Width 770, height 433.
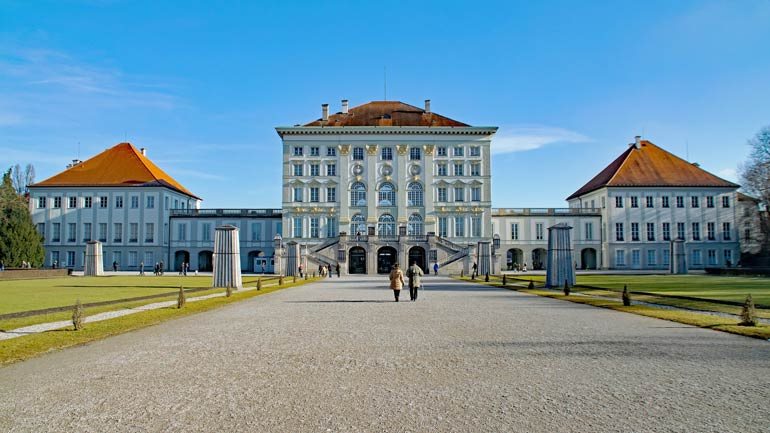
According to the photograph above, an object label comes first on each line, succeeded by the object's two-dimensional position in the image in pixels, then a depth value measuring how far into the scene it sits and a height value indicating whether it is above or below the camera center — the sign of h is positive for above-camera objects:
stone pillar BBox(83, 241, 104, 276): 48.84 -0.89
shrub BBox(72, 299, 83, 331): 12.95 -1.42
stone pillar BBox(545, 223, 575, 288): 30.94 -0.60
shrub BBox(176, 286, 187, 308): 18.69 -1.54
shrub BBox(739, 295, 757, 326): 13.70 -1.49
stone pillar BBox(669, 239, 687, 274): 51.09 -0.87
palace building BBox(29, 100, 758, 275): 66.75 +4.22
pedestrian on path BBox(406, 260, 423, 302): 22.73 -1.23
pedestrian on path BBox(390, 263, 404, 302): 22.78 -1.18
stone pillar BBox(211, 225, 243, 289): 30.83 -0.49
